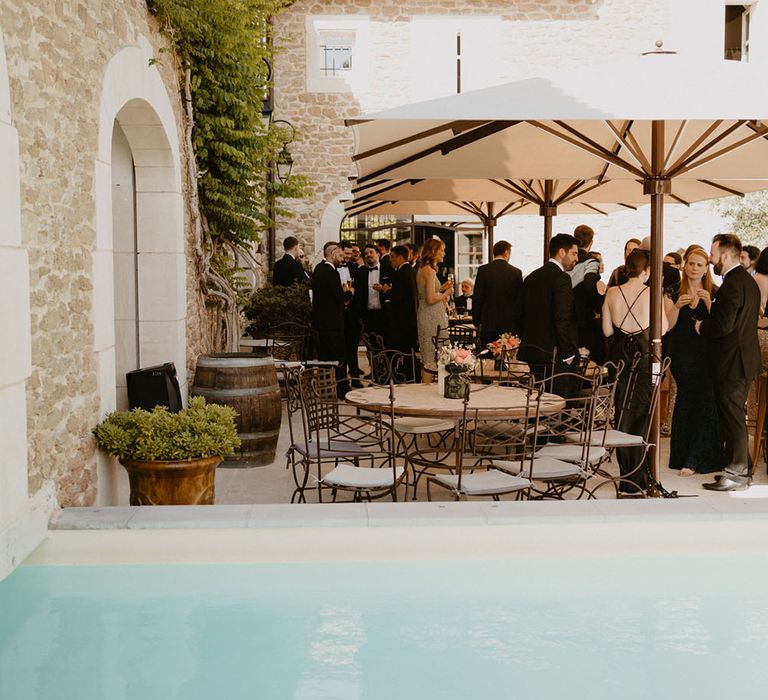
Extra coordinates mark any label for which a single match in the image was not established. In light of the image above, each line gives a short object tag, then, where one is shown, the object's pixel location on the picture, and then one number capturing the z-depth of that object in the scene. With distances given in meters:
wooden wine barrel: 6.60
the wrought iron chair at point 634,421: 5.47
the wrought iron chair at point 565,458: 5.03
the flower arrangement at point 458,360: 5.64
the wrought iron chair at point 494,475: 4.75
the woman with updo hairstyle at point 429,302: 10.21
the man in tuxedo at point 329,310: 9.60
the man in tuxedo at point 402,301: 10.09
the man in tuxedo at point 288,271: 11.53
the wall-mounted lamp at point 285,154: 9.48
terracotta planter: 4.91
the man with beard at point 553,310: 6.83
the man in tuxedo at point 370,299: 11.09
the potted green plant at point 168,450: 4.91
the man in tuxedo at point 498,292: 8.96
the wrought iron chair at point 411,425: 6.09
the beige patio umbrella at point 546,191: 8.67
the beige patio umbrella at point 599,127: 4.78
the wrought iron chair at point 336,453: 4.83
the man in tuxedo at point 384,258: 10.94
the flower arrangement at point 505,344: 6.64
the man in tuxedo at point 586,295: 7.92
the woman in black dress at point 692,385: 6.51
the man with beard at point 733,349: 5.93
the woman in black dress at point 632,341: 5.98
